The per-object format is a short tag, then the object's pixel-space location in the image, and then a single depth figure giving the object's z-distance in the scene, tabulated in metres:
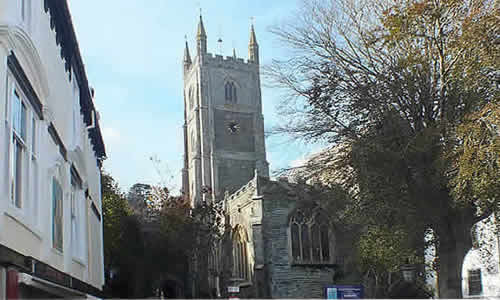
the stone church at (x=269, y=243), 36.69
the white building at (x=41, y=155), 6.13
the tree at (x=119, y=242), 33.97
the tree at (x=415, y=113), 14.70
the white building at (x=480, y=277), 25.20
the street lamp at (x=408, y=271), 20.31
